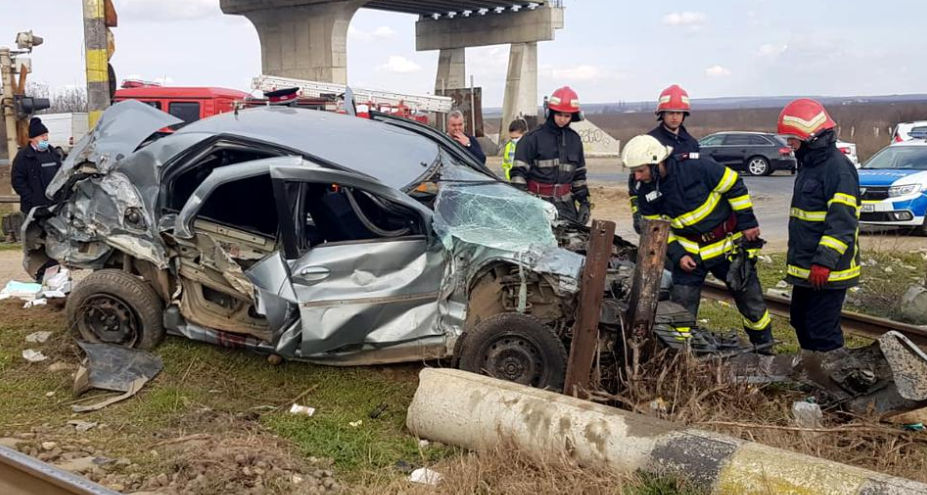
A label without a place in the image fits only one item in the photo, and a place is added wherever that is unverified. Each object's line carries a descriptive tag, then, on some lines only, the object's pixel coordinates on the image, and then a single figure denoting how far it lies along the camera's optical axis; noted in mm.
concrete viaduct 28172
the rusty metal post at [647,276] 4617
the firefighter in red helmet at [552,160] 7027
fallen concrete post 3379
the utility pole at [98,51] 8742
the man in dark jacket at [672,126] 6113
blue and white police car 11805
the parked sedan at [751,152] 22875
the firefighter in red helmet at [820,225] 4789
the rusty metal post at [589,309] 4422
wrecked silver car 4855
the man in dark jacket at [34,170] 8078
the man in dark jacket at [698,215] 5320
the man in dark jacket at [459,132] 8820
